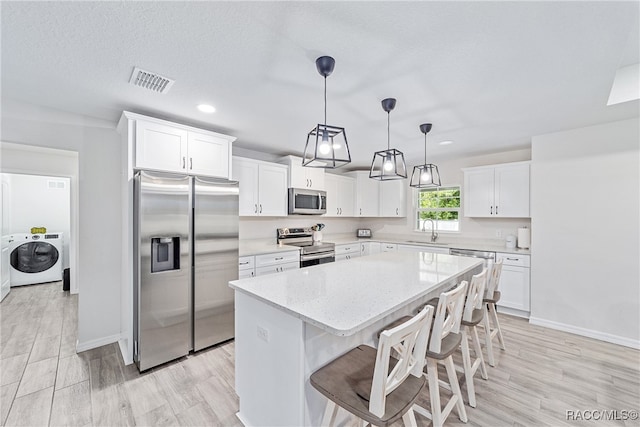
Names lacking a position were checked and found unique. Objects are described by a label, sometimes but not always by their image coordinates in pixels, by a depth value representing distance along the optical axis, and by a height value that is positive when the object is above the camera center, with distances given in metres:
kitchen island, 1.37 -0.64
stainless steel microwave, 4.20 +0.17
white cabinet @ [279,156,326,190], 4.24 +0.61
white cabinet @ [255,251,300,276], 3.45 -0.69
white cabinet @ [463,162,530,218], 3.82 +0.33
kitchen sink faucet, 4.88 -0.35
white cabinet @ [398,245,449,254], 4.29 -0.62
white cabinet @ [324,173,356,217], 4.99 +0.34
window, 4.86 +0.08
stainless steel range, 4.04 -0.54
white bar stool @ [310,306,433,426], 1.08 -0.83
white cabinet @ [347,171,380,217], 5.47 +0.33
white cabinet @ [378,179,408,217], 5.29 +0.28
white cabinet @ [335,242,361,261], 4.61 -0.71
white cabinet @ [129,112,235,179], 2.50 +0.66
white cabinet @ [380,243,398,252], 4.90 -0.65
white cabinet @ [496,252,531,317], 3.59 -0.99
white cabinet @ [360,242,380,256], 5.14 -0.70
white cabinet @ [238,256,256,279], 3.23 -0.68
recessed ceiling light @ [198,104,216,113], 2.48 +0.99
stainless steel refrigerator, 2.40 -0.51
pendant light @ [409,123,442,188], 2.91 +0.46
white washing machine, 4.87 -0.88
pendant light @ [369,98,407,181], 2.32 +0.45
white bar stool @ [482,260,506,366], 2.48 -0.85
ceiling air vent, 1.89 +0.98
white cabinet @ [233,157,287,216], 3.68 +0.37
